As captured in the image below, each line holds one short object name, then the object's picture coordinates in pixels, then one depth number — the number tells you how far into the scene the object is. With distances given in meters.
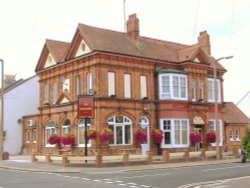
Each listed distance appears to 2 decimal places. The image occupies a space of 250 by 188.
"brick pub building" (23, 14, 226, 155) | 34.50
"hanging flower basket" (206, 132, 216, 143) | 40.20
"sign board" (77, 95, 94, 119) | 30.44
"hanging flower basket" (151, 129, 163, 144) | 36.15
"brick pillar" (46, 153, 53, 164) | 30.24
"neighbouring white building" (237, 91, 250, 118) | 73.47
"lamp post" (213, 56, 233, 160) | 31.37
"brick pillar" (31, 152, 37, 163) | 32.28
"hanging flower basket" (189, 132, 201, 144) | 37.81
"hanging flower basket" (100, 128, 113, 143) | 32.31
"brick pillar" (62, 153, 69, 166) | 28.33
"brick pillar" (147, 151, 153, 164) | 29.58
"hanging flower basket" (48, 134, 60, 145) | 36.41
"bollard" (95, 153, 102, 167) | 27.64
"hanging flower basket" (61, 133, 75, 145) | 34.59
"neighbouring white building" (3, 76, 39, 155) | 46.28
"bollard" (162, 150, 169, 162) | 30.81
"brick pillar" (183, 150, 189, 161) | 32.09
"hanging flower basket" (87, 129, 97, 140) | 32.47
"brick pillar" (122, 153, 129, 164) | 28.50
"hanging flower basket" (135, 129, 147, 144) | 34.66
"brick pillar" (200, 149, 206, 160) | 33.48
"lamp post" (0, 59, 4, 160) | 34.59
